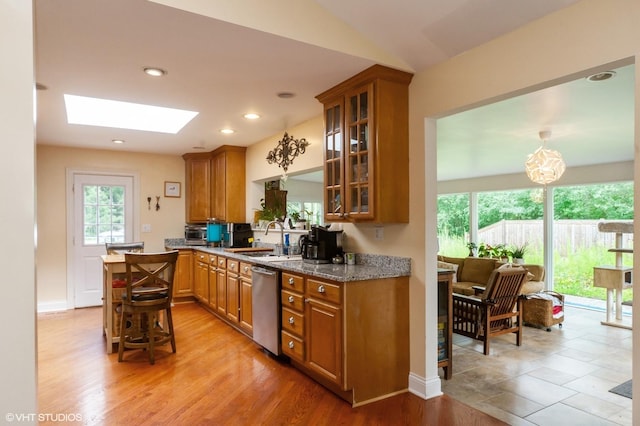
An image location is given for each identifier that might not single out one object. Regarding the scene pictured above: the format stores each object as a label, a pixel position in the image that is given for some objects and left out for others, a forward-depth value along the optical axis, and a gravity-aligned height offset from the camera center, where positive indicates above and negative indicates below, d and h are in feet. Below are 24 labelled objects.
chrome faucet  14.78 -0.83
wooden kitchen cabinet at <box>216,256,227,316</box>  15.06 -2.93
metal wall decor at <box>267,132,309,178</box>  14.29 +2.37
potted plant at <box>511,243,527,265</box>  20.78 -2.39
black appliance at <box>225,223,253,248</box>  17.57 -1.06
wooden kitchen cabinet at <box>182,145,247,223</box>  18.43 +1.37
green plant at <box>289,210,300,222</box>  15.61 -0.18
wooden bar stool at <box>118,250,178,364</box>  11.39 -2.69
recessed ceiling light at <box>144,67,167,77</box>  9.28 +3.43
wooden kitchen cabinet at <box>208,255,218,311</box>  16.02 -2.98
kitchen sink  12.51 -1.57
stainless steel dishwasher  11.10 -2.86
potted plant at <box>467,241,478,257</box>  24.12 -2.36
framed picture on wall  20.74 +1.25
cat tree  16.14 -2.77
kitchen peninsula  8.73 -2.73
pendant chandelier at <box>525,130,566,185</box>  13.56 +1.59
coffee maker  11.57 -0.98
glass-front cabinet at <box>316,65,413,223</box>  9.32 +1.66
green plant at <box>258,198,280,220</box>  16.89 -0.10
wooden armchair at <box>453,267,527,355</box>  12.35 -3.30
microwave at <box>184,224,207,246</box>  20.12 -1.20
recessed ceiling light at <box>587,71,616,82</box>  8.73 +3.11
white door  18.54 -0.55
